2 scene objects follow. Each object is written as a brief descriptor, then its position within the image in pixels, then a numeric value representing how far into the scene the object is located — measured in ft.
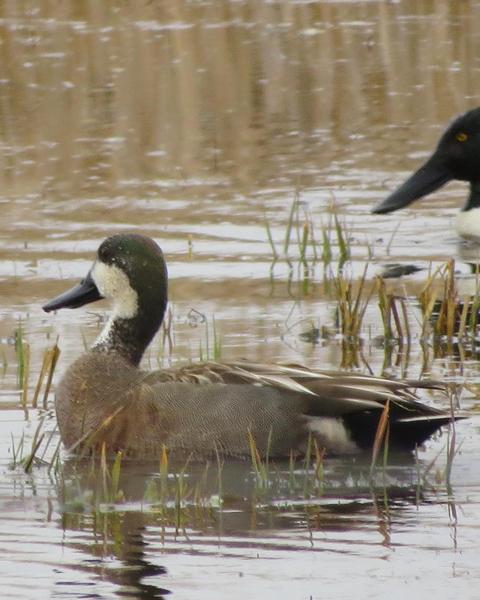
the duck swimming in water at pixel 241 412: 38.27
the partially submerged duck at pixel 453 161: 73.10
